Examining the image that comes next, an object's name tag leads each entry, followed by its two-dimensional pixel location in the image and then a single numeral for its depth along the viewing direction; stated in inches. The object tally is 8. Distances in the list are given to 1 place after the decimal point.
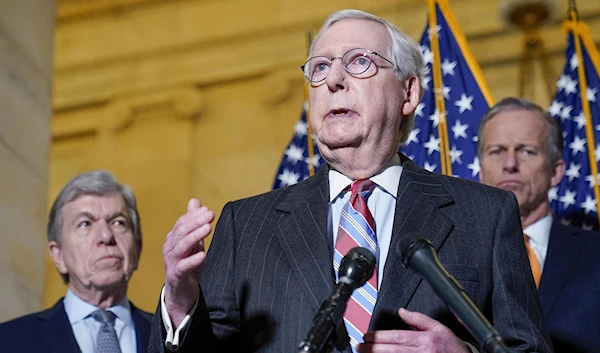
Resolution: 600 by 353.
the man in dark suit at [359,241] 103.1
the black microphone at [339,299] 86.7
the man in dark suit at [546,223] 159.3
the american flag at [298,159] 232.8
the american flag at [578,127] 213.0
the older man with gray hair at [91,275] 163.2
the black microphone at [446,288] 86.4
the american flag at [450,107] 217.8
